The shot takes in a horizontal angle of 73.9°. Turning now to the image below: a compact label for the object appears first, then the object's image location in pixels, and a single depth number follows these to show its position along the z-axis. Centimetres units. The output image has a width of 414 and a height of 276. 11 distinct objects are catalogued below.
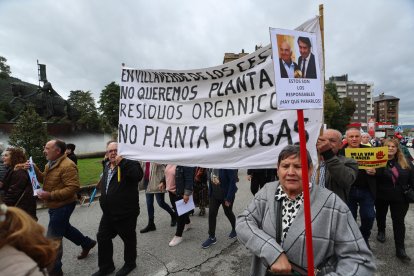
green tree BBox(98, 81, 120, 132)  5280
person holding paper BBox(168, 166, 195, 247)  463
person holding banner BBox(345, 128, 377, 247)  382
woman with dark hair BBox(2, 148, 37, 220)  367
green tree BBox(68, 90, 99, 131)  5737
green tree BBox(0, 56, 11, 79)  4768
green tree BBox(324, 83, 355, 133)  4169
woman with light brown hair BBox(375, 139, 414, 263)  387
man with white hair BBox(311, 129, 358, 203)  286
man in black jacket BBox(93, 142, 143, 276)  350
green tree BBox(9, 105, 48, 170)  898
